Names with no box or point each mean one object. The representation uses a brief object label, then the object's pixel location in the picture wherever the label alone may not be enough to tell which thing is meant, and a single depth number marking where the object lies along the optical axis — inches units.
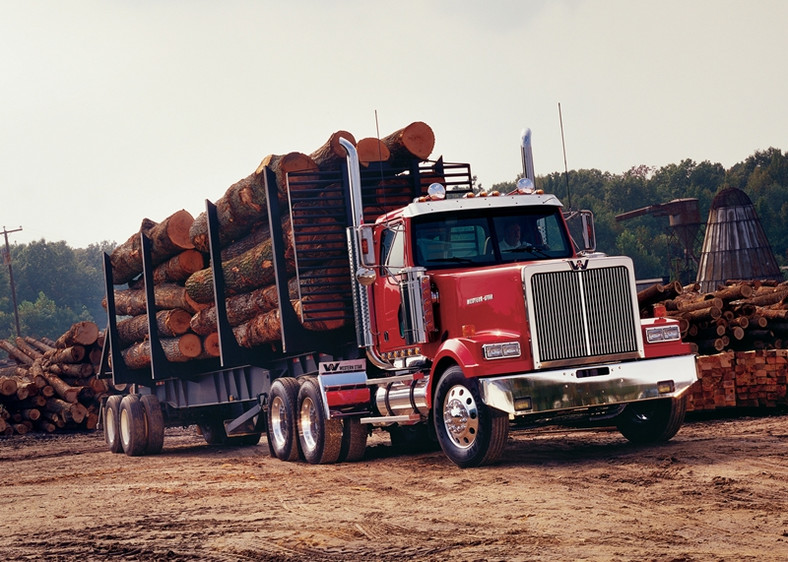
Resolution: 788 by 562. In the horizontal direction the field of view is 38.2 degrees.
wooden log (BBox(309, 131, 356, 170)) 582.2
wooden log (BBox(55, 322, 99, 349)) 1145.4
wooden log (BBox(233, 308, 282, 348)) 613.6
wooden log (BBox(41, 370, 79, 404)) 1128.2
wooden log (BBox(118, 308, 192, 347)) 741.3
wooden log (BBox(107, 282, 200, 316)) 739.4
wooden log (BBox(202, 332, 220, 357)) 717.9
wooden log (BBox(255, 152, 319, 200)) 592.4
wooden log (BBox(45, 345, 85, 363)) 1137.4
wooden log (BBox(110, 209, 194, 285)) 735.1
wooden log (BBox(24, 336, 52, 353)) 1403.7
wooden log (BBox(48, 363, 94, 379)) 1144.8
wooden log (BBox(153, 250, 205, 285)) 733.3
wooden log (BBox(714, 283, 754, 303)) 719.1
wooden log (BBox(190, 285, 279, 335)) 626.5
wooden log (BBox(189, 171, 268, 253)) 629.0
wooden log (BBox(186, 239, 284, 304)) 628.4
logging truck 461.4
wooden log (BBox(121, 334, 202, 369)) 738.8
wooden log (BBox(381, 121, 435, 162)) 594.9
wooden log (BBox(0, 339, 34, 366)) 1387.8
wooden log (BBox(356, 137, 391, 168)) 589.9
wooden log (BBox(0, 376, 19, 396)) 1128.2
